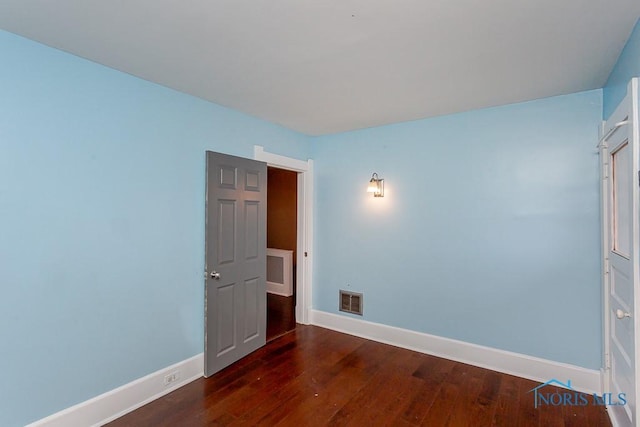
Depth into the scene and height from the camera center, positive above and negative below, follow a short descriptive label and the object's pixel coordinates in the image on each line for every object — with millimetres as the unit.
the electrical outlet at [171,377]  2514 -1377
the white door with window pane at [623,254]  1536 -238
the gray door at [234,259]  2785 -447
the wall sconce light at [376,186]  3545 +347
